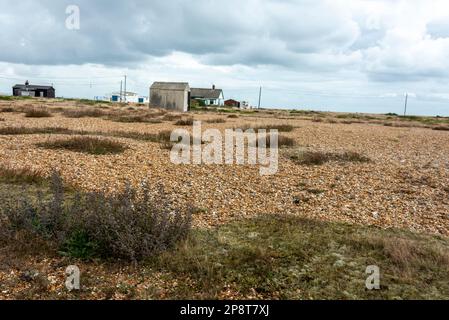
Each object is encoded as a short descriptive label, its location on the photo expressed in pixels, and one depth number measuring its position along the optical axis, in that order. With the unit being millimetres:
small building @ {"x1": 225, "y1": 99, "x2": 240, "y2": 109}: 104625
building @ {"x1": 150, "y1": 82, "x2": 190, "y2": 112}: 55844
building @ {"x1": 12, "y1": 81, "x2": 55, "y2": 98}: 102838
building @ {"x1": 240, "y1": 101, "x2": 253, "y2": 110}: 105575
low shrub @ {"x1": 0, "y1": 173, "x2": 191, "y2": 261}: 5004
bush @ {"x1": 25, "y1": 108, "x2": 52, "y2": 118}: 26052
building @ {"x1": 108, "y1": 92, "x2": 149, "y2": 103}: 111225
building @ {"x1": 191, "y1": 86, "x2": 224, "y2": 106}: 94250
